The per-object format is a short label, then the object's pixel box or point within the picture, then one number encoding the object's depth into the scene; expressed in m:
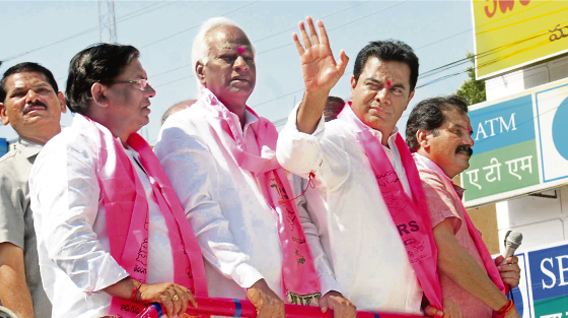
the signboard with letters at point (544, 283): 9.77
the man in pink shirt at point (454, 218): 4.09
